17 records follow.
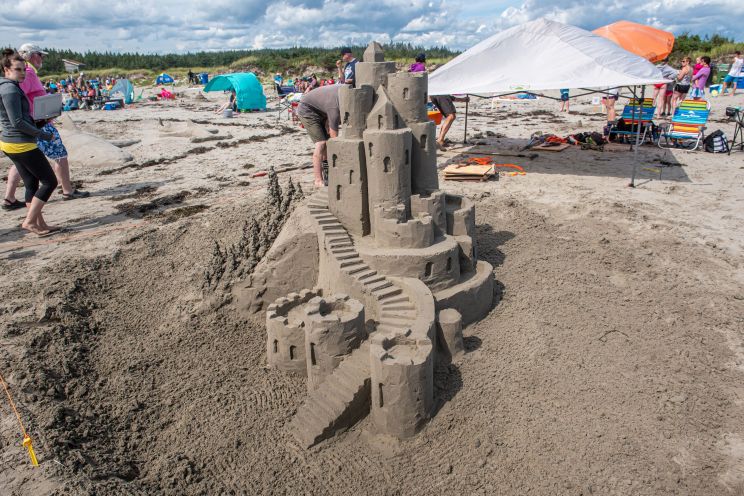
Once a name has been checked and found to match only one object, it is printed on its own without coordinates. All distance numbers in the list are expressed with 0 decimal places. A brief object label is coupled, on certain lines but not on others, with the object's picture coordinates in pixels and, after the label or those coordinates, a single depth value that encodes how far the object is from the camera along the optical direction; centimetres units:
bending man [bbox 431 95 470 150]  1277
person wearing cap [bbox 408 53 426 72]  1184
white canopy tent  963
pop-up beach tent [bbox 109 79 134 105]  3050
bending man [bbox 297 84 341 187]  790
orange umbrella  1434
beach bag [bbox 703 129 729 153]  1246
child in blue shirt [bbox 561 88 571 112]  2116
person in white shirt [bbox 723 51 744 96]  2078
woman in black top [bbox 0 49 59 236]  690
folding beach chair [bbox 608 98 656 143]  1326
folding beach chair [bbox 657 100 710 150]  1248
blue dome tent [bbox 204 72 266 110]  2408
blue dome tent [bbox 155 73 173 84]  4390
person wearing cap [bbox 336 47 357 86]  932
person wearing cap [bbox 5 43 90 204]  787
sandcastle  439
